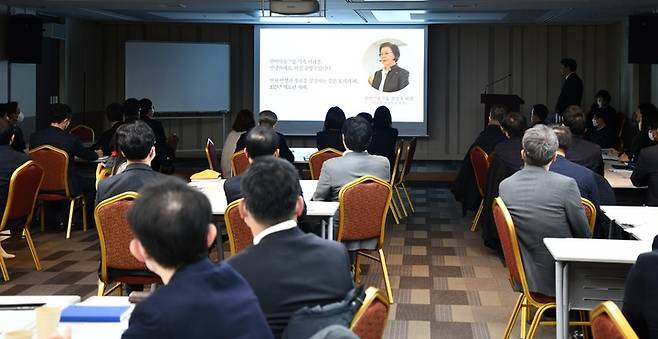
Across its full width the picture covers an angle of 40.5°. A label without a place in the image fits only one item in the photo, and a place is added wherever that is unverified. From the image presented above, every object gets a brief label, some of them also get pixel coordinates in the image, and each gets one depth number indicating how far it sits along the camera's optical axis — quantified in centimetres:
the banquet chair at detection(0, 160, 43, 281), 633
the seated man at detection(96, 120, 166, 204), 479
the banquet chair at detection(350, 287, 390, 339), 240
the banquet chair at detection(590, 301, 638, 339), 227
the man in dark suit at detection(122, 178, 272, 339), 196
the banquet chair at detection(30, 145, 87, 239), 818
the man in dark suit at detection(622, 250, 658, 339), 277
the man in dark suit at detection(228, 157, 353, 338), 255
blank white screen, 1441
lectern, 1326
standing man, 1288
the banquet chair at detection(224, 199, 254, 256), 475
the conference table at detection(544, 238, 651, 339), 376
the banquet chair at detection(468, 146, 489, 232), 845
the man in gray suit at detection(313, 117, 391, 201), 591
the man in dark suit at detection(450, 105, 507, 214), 916
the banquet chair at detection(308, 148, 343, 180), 839
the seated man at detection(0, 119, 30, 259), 649
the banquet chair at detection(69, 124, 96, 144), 1177
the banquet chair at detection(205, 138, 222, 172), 891
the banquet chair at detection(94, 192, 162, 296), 463
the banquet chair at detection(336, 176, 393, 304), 565
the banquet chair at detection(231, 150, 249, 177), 805
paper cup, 216
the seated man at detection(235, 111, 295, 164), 834
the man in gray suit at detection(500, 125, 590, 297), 439
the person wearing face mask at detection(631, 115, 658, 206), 622
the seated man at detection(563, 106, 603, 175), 654
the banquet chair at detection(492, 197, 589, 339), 424
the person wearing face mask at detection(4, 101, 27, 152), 1020
